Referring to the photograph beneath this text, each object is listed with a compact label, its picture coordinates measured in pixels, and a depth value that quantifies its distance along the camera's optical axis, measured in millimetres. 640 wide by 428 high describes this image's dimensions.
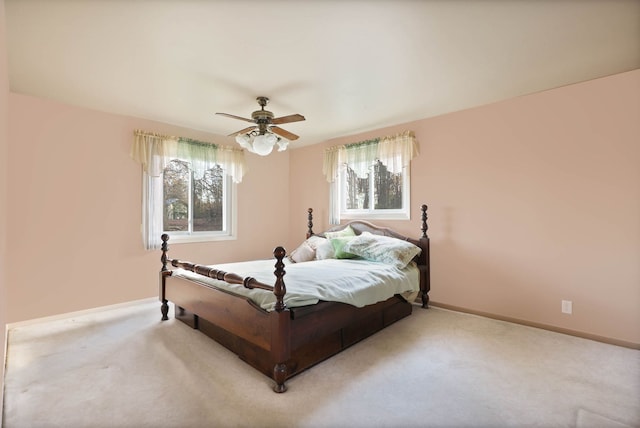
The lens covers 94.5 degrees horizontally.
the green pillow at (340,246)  3910
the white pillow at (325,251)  4098
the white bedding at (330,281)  2312
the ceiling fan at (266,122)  2838
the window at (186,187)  3928
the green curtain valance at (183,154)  3885
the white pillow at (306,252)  4250
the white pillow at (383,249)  3580
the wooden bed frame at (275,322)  2061
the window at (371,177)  4141
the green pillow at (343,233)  4406
